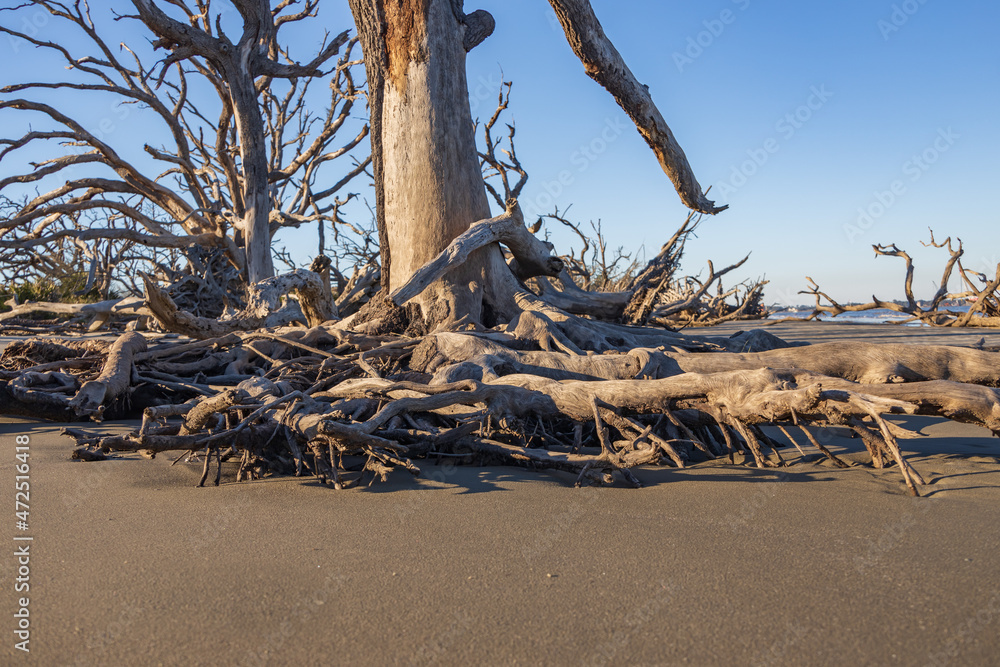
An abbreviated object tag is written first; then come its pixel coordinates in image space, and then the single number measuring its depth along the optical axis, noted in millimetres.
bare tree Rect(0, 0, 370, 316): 10492
